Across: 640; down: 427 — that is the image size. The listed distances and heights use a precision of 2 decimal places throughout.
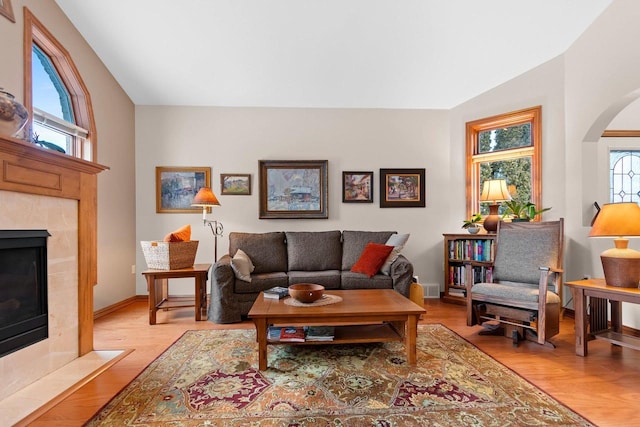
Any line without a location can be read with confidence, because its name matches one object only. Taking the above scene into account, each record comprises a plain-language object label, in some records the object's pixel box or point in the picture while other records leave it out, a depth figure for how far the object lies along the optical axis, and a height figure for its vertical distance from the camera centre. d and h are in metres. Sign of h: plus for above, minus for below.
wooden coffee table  2.28 -0.71
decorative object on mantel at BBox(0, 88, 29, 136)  1.87 +0.56
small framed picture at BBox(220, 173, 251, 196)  4.57 +0.40
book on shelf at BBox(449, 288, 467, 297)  4.19 -0.99
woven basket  3.51 -0.42
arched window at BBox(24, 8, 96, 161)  2.90 +1.15
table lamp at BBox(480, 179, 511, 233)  3.85 +0.18
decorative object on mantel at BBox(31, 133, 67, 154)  2.45 +0.54
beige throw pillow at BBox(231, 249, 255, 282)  3.46 -0.55
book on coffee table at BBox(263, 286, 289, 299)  2.71 -0.64
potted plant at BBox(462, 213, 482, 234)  4.13 -0.16
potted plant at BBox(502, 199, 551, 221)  3.72 +0.02
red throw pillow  3.71 -0.51
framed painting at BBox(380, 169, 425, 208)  4.70 +0.33
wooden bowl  2.50 -0.59
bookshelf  4.00 -0.57
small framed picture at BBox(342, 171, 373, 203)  4.67 +0.35
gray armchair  2.67 -0.64
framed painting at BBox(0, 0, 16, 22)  2.55 +1.54
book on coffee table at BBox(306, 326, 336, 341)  2.41 -0.87
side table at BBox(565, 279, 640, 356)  2.37 -0.77
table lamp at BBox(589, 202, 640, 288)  2.36 -0.17
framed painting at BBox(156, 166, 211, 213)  4.52 +0.34
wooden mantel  1.94 +0.20
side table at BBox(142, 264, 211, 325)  3.41 -0.79
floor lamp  3.83 +0.16
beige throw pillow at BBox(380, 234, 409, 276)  3.76 -0.41
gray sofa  3.43 -0.61
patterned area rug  1.72 -1.04
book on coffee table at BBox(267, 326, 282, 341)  2.38 -0.86
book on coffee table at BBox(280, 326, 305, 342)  2.38 -0.85
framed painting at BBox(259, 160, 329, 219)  4.59 +0.32
